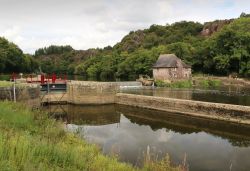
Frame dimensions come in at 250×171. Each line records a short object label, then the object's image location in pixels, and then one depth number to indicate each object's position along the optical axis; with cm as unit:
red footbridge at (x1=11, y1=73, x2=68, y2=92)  3225
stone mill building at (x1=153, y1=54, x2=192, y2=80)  5734
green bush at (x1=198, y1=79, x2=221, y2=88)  5142
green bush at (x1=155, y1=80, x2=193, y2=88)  4784
